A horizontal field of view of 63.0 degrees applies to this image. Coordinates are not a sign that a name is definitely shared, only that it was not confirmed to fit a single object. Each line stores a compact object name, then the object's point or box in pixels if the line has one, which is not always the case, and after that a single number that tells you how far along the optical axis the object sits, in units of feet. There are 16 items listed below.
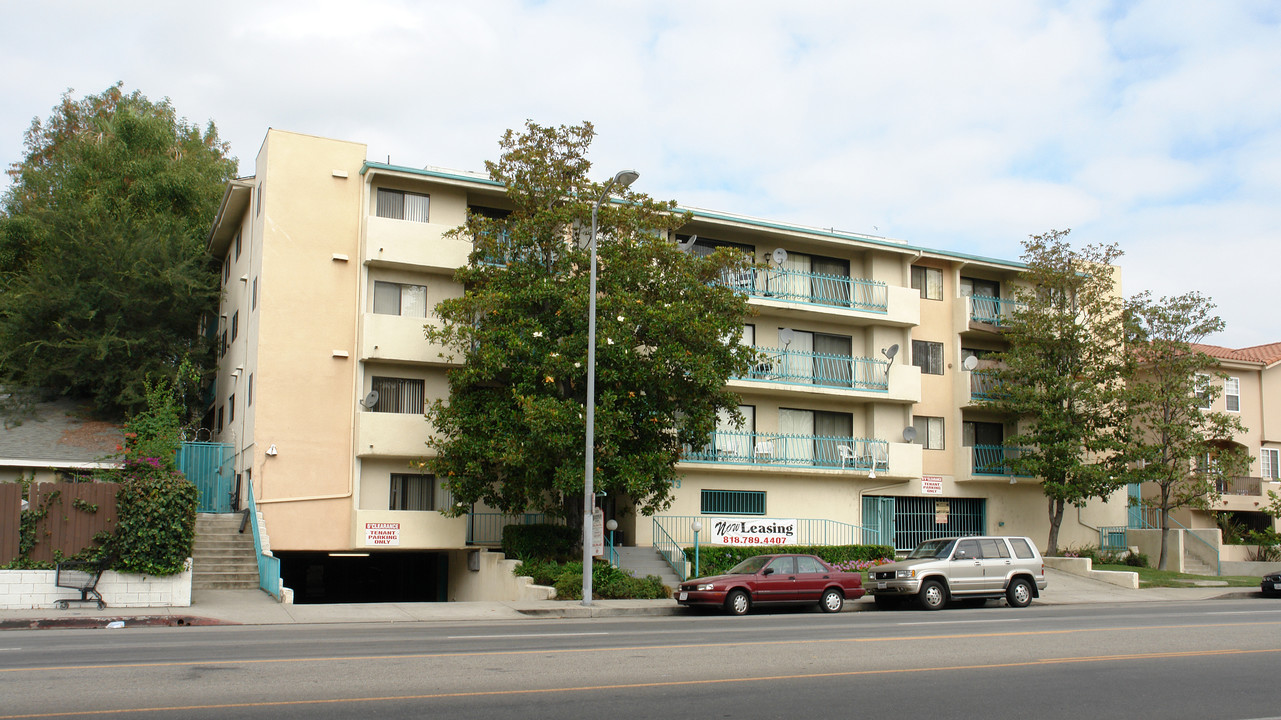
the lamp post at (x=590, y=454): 72.90
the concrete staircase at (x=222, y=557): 77.15
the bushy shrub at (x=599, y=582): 76.33
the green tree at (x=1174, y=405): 103.50
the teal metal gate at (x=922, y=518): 107.96
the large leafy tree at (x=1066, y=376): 103.50
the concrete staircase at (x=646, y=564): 86.22
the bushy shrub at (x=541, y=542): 84.64
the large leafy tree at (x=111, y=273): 103.96
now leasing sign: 94.07
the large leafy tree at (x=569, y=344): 77.30
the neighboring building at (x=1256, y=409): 133.08
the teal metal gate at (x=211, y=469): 94.79
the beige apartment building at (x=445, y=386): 88.79
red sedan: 70.49
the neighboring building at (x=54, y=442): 87.76
